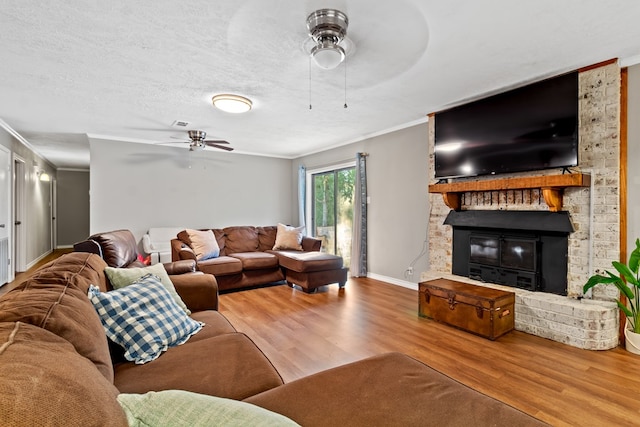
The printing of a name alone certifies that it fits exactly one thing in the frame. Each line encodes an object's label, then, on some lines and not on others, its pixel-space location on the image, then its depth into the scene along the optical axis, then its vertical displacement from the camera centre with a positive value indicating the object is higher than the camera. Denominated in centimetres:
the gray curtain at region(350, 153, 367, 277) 526 -22
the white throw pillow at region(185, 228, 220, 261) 452 -50
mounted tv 282 +82
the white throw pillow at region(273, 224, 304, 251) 534 -49
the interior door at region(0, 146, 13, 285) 460 +1
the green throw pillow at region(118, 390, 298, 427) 69 -46
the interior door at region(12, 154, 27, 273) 535 -11
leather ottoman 432 -84
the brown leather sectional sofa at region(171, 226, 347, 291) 432 -77
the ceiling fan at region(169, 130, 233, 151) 467 +111
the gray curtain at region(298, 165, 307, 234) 670 +42
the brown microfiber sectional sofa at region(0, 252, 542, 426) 58 -67
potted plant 245 -62
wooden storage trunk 280 -92
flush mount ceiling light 338 +120
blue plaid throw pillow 147 -55
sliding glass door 597 +9
